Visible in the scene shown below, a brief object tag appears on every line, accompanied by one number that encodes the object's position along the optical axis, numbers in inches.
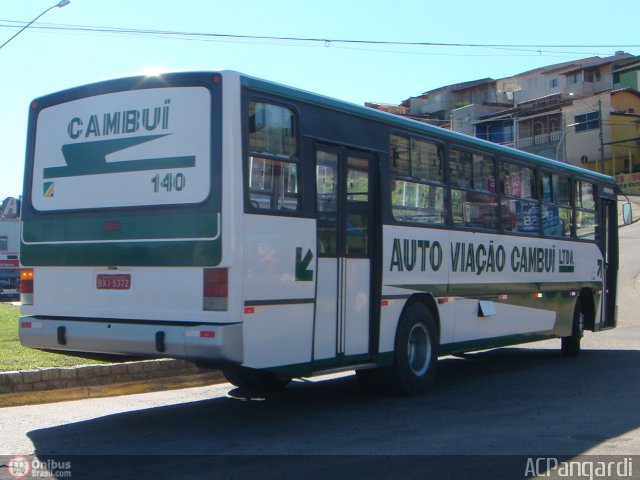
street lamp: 748.6
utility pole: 2098.7
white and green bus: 296.7
